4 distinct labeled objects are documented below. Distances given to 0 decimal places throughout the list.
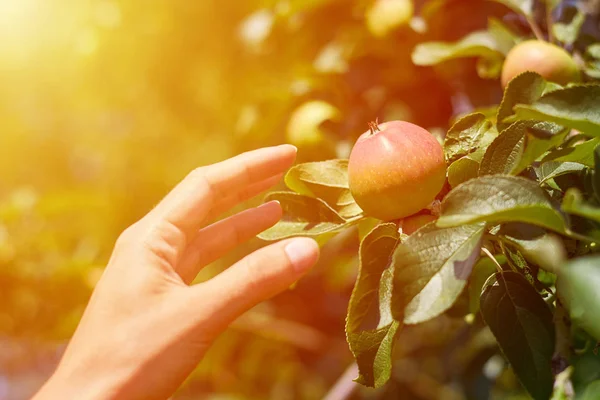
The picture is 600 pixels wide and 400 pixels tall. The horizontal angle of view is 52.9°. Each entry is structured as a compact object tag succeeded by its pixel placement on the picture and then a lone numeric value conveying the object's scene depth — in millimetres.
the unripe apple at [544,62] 871
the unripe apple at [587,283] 445
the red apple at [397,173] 653
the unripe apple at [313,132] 1195
